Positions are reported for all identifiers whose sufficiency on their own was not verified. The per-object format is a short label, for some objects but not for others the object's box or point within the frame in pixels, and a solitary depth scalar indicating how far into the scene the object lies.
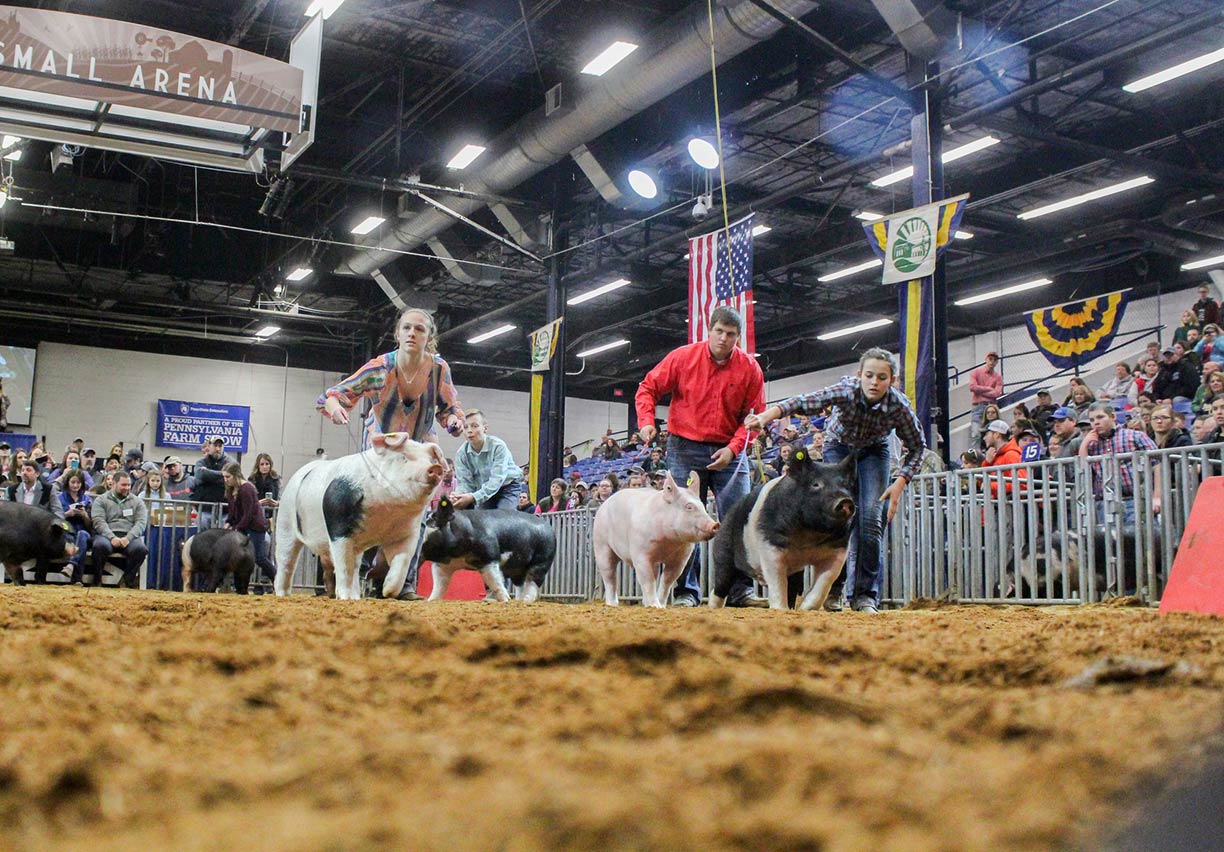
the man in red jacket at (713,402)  6.86
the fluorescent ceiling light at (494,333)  28.02
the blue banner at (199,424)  28.86
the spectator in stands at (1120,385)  15.52
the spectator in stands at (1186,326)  14.39
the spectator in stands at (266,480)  14.70
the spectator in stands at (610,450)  24.03
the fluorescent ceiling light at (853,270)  22.72
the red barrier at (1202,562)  5.14
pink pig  6.69
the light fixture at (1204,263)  20.05
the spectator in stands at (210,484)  14.15
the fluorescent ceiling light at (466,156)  17.56
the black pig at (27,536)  9.46
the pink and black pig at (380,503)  6.18
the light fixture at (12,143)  14.28
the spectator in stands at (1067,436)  9.93
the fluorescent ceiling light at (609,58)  14.00
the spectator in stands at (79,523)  12.24
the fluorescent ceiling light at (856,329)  27.39
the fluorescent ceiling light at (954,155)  15.81
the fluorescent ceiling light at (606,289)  22.73
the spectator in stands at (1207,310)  14.52
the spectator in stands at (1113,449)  7.30
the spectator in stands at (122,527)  12.33
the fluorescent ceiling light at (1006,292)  23.16
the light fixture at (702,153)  14.65
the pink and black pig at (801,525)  5.94
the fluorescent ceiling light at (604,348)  29.99
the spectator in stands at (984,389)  17.59
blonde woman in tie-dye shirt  6.58
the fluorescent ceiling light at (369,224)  20.06
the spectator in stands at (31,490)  13.00
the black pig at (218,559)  11.39
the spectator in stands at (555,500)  15.23
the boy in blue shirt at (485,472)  8.73
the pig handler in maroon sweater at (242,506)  12.12
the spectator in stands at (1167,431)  8.41
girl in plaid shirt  6.56
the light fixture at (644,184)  16.44
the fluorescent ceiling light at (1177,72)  13.10
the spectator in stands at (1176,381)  13.31
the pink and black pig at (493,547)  8.21
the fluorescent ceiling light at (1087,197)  18.16
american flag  13.20
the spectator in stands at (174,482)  14.98
